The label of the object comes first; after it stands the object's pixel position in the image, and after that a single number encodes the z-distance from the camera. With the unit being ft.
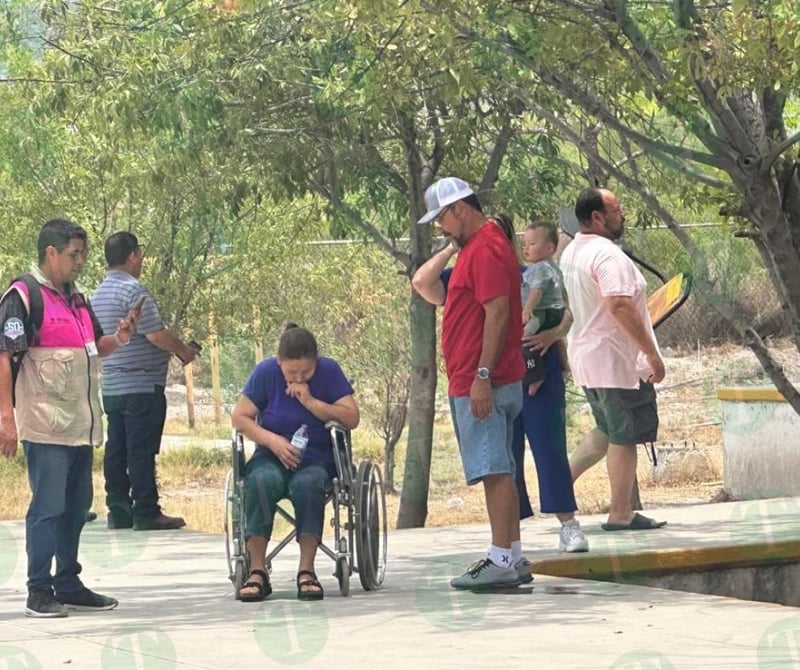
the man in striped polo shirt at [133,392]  51.67
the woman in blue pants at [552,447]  43.14
